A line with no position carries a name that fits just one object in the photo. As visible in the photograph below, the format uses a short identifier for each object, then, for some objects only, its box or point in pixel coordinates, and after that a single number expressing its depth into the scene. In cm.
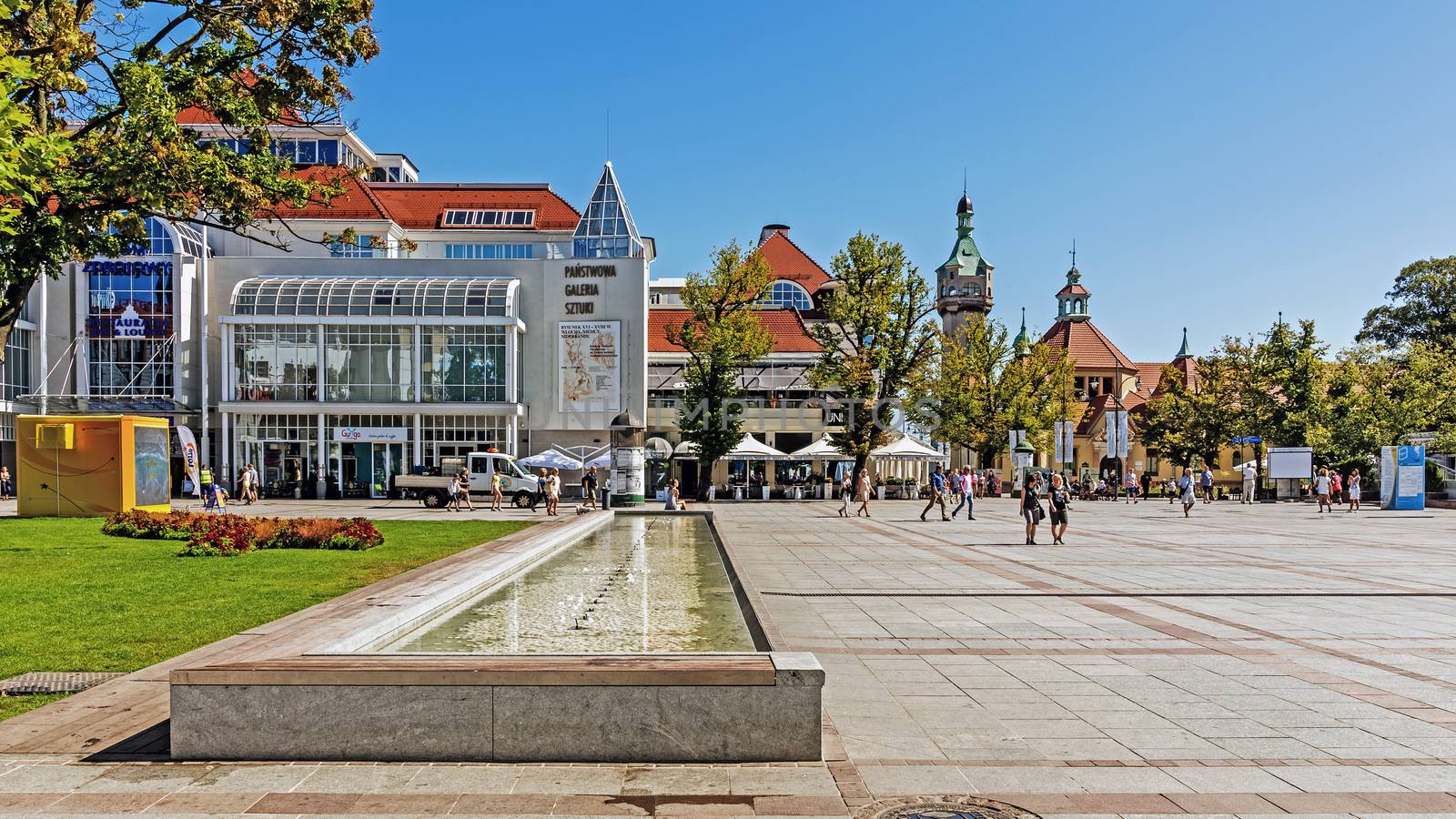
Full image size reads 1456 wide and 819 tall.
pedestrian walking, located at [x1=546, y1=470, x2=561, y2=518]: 3212
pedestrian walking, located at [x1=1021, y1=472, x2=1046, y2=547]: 2091
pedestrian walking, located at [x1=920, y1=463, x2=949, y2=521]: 3000
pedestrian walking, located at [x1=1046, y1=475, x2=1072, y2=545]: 2055
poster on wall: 5022
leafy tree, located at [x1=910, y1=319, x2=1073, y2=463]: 5694
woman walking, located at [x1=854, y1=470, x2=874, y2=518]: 3312
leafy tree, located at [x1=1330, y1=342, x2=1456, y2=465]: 5034
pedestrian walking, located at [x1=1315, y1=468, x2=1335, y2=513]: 3678
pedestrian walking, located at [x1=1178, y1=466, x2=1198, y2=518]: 3400
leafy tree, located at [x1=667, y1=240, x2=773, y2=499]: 4725
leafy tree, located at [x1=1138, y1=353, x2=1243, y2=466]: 5978
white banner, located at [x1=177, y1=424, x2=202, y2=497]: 3603
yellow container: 2617
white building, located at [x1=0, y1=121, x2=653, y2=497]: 4594
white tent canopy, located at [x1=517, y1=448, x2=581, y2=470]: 4188
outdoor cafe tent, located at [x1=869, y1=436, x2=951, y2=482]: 4716
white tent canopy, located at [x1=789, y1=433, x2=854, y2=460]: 4772
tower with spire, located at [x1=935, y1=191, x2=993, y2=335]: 9862
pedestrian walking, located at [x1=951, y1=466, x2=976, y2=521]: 3075
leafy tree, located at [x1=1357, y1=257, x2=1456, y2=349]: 6806
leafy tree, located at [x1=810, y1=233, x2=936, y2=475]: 4778
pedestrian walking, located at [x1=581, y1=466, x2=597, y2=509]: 3572
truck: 3572
